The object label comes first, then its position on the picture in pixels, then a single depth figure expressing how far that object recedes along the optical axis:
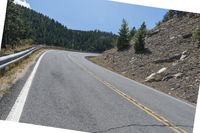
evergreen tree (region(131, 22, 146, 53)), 42.53
